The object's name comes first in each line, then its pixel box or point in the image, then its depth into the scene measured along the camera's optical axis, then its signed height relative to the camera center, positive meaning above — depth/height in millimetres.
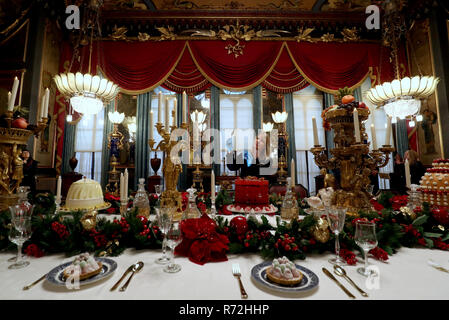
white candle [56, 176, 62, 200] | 1397 -79
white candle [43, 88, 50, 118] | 1518 +601
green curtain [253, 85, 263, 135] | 5094 +1677
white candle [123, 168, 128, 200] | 1494 -44
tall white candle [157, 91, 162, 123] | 1409 +524
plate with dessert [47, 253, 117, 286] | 741 -348
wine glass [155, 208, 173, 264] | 917 -189
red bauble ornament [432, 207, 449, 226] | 1214 -248
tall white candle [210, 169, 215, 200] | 1467 -74
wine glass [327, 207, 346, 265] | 945 -216
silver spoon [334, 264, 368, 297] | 694 -391
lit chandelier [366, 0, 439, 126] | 3572 +1444
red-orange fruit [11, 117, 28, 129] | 1505 +412
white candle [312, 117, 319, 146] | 1510 +312
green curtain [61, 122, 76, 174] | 4836 +800
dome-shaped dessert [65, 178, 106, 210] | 1241 -103
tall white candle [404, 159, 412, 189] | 1496 -23
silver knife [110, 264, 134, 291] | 726 -370
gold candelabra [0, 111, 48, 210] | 1437 +140
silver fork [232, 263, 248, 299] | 691 -384
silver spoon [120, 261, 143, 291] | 729 -371
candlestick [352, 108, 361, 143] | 1291 +301
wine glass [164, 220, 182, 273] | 901 -260
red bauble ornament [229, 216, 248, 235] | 1077 -256
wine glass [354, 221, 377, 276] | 841 -253
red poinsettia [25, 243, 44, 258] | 997 -340
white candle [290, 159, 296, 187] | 1397 +5
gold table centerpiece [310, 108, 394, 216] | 1434 +98
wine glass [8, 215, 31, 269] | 911 -232
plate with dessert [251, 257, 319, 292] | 722 -377
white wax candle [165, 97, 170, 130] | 1437 +433
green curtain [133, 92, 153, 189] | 4863 +969
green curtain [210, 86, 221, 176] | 5074 +1681
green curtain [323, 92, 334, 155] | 5029 +1749
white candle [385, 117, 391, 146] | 1342 +269
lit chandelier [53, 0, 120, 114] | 3361 +1472
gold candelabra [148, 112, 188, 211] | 1506 +49
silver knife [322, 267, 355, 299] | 686 -391
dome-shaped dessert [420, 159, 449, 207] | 1394 -78
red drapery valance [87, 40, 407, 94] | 4461 +2432
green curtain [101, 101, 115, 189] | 4895 +727
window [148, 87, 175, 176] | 5121 +1889
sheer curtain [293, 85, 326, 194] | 5211 +1136
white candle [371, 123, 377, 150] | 1412 +249
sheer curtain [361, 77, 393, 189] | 5043 +1308
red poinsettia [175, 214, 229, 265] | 965 -313
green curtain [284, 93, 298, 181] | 5027 +1189
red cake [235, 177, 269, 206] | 1484 -119
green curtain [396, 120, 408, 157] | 4770 +853
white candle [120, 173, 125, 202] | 1449 -57
